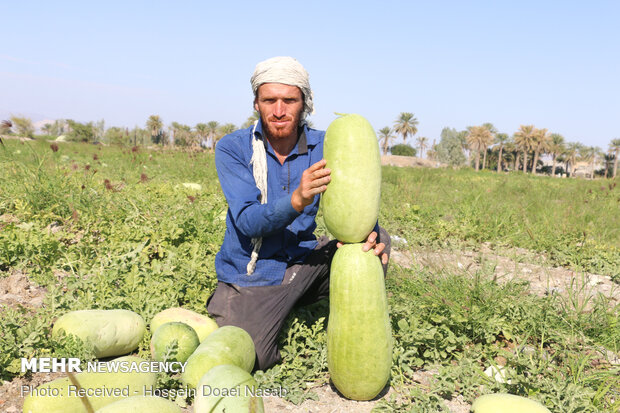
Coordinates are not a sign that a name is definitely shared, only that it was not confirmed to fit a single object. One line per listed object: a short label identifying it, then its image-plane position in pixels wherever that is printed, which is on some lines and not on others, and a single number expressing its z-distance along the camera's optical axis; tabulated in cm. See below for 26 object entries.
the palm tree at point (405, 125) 9631
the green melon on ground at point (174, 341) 261
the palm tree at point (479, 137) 8719
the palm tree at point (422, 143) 9875
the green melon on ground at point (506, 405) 215
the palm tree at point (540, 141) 8331
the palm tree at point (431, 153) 7644
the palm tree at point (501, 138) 8981
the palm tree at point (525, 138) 8327
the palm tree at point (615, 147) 8781
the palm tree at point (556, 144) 8602
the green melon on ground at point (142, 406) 181
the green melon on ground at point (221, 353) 234
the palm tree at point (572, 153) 9262
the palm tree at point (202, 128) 8055
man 309
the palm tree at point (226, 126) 6426
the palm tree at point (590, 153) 9562
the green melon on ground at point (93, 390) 198
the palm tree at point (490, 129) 8834
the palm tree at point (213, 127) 8262
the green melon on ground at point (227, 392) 188
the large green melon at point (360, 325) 251
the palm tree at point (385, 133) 8115
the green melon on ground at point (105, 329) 265
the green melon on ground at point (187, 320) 297
